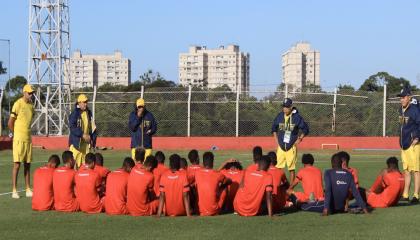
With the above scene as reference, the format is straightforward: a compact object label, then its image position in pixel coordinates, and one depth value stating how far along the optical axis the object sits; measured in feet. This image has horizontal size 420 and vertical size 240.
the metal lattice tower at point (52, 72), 154.30
